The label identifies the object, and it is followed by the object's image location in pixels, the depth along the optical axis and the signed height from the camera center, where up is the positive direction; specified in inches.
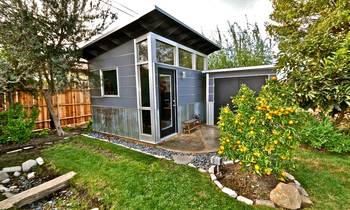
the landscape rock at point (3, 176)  140.2 -60.5
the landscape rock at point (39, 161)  159.4 -56.6
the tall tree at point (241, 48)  372.5 +90.1
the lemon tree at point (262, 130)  93.6 -20.4
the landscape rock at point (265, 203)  92.2 -55.5
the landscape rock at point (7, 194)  117.2 -62.8
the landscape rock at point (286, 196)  90.0 -51.7
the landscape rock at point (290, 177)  112.1 -52.0
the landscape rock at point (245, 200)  94.9 -55.6
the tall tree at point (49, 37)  178.1 +60.3
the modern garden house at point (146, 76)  197.6 +20.9
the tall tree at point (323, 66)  112.0 +16.5
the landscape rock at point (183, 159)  149.7 -55.3
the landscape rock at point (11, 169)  147.7 -58.5
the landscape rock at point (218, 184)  109.1 -54.5
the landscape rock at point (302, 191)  100.9 -55.0
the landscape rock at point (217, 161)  128.0 -46.8
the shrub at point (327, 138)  160.7 -42.0
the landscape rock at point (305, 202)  93.4 -56.0
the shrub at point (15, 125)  205.2 -33.2
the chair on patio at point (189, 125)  250.7 -44.4
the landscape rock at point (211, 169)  126.1 -52.9
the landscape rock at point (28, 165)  152.6 -57.4
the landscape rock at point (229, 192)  100.8 -54.8
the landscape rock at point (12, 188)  128.4 -64.2
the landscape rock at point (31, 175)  143.5 -61.9
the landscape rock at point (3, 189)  124.1 -62.6
